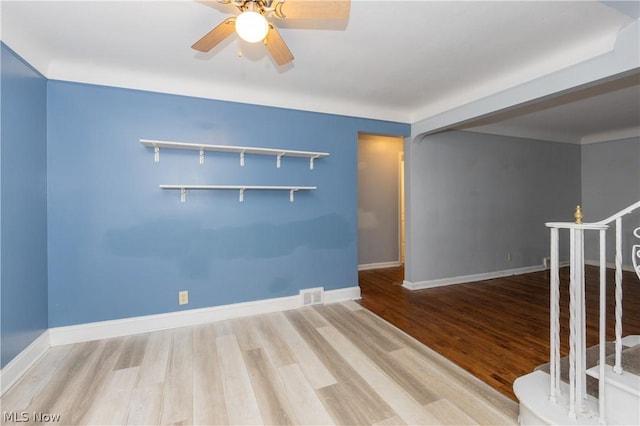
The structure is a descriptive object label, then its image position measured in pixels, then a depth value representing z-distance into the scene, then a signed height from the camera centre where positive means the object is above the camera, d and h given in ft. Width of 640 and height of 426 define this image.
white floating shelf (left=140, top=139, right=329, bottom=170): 8.89 +2.12
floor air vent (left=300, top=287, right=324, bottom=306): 11.25 -3.30
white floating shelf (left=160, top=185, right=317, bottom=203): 9.20 +0.84
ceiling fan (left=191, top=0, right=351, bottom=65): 4.71 +3.52
